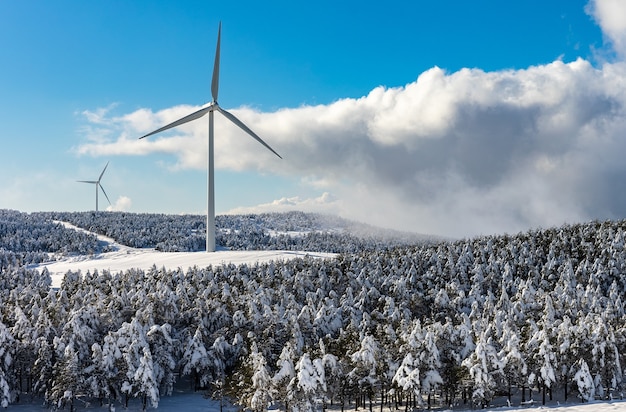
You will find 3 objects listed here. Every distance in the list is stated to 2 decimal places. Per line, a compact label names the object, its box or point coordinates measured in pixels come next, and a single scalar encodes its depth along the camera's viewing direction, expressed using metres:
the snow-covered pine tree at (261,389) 71.12
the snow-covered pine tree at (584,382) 77.31
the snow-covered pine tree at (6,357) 78.00
